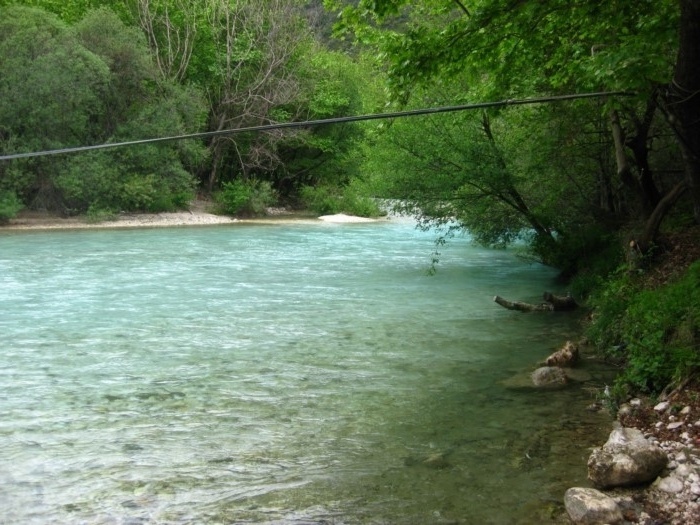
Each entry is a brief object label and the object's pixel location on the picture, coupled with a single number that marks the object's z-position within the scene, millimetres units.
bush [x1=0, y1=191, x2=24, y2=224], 31828
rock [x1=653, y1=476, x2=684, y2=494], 4891
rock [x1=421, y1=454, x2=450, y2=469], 5953
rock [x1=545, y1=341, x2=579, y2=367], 8969
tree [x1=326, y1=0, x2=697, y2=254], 6957
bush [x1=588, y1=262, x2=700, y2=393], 7020
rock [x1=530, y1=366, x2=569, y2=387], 8227
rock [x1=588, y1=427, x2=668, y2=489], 5129
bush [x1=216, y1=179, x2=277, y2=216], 42375
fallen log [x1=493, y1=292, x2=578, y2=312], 13070
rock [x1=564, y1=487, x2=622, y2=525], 4602
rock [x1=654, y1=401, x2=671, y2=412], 6395
